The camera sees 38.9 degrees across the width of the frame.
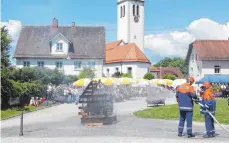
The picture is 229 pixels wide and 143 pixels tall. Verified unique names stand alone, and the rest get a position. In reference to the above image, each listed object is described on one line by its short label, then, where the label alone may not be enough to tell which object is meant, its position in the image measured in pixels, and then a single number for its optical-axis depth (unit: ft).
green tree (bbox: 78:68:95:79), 138.97
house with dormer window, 155.29
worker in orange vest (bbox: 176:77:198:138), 36.19
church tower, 231.23
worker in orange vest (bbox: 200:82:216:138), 35.98
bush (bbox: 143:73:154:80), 167.04
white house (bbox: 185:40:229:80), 160.56
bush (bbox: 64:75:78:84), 137.66
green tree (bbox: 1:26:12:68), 72.85
